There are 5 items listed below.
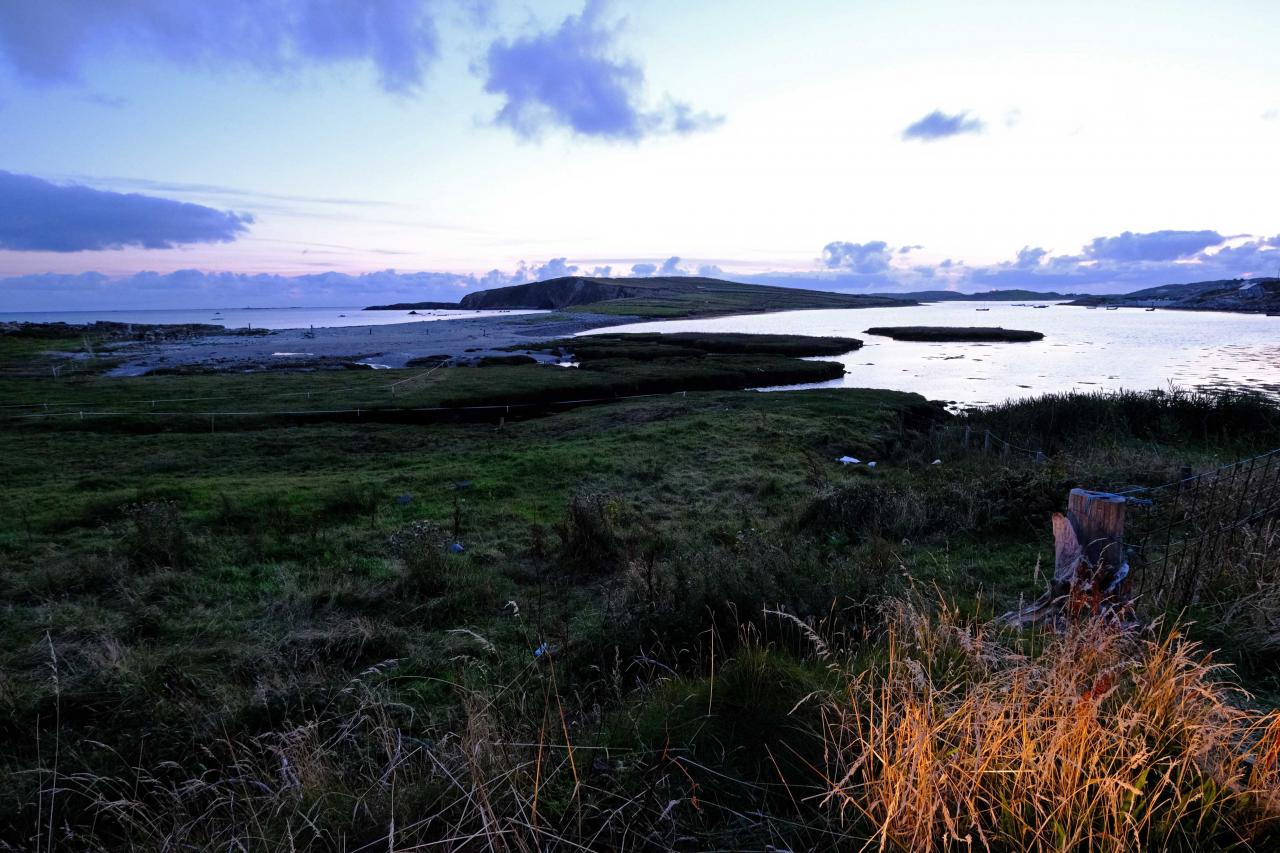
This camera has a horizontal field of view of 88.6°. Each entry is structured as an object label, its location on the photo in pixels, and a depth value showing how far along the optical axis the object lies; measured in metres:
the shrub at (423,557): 8.89
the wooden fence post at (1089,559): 4.81
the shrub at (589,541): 10.12
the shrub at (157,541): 10.02
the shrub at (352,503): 13.61
